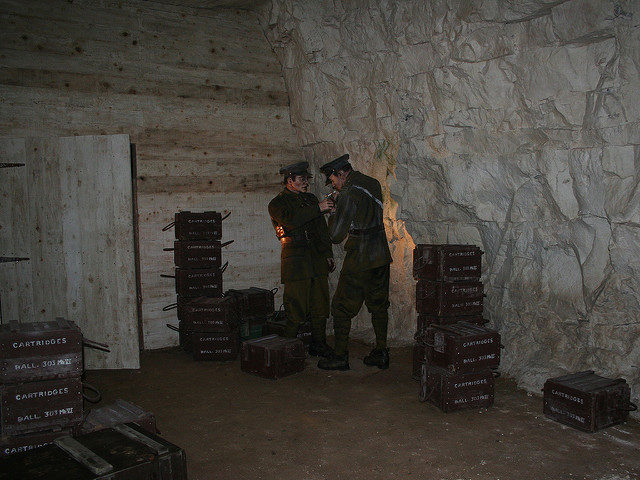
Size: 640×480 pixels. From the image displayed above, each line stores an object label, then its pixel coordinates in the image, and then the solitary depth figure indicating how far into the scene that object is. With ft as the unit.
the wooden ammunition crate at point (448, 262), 15.49
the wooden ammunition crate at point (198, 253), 19.80
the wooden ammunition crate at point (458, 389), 13.70
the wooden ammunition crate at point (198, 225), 19.79
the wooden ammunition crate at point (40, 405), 11.10
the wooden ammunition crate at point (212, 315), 18.66
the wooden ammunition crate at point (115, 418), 11.07
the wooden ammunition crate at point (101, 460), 7.91
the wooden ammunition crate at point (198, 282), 19.88
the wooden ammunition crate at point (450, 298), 15.48
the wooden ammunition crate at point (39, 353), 11.07
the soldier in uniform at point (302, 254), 18.71
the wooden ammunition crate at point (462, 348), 13.58
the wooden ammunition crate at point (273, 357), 16.63
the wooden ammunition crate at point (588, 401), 12.25
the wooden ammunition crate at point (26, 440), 10.94
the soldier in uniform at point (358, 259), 17.06
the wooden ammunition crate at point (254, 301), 19.98
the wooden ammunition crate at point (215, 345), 18.81
